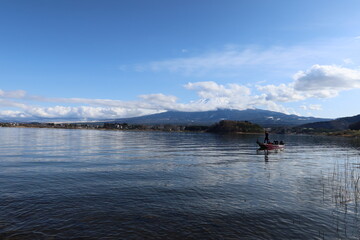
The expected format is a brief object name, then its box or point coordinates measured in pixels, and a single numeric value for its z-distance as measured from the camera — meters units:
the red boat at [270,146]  67.25
